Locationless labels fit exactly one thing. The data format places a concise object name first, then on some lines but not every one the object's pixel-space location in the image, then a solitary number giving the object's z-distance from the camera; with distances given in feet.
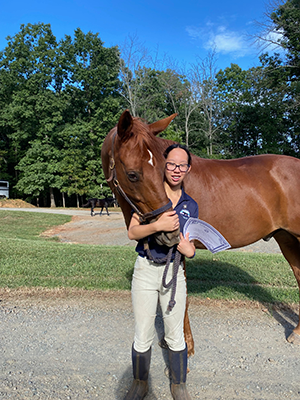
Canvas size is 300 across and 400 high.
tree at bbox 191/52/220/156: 93.97
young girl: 6.72
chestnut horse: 10.25
